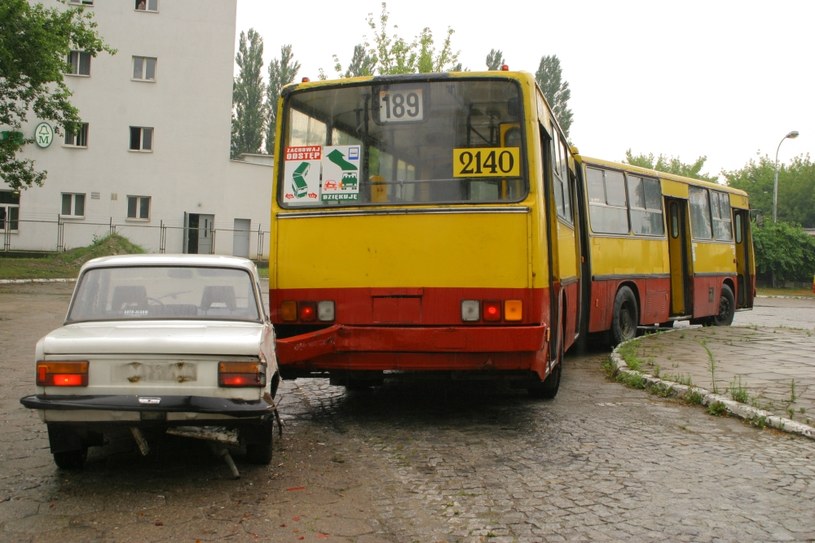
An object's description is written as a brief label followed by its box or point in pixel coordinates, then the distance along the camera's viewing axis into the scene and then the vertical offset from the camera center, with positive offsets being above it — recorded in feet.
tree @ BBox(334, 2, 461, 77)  117.08 +34.25
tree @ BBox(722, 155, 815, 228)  246.47 +35.19
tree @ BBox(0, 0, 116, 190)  91.97 +26.27
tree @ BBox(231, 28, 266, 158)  229.45 +55.27
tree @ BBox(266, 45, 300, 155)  233.35 +62.11
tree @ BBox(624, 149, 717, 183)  296.10 +50.99
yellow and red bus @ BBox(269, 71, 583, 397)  24.97 +2.40
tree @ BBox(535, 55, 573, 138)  232.94 +59.60
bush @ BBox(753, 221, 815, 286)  151.94 +10.91
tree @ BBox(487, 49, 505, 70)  217.15 +62.35
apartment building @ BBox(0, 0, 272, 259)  135.54 +26.43
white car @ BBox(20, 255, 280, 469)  17.93 -1.45
